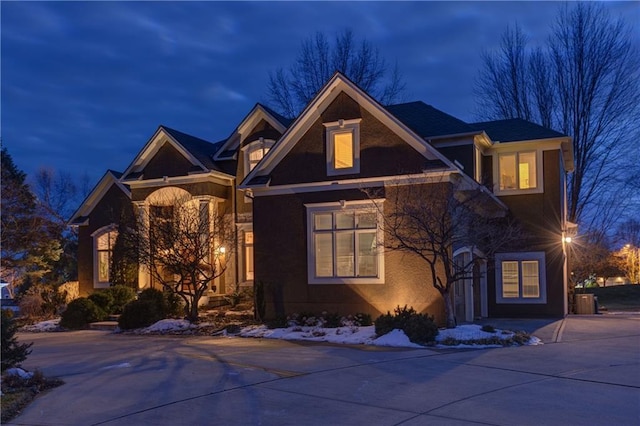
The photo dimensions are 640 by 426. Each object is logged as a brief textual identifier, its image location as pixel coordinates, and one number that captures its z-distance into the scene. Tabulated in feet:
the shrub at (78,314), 63.82
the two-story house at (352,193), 55.83
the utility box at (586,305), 77.46
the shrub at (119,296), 69.15
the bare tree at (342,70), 123.25
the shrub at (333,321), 54.49
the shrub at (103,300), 67.26
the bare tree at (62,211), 93.25
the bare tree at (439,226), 49.29
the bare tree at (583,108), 109.50
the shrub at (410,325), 45.75
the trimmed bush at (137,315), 59.31
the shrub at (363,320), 54.44
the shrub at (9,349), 30.17
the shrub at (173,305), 65.51
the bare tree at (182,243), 60.29
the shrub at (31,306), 74.23
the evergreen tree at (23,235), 79.25
